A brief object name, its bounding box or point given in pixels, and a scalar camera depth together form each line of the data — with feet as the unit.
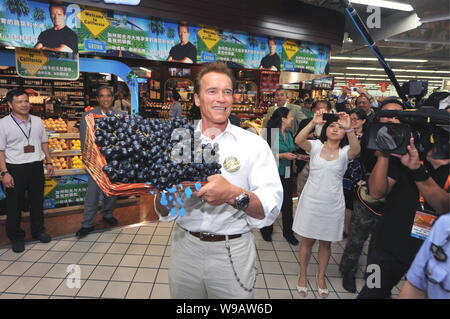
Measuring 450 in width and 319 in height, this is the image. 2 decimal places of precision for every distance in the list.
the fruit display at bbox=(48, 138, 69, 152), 14.23
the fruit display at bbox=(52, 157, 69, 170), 14.32
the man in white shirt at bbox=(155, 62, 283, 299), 4.95
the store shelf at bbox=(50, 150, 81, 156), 14.17
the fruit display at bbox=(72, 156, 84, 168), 14.99
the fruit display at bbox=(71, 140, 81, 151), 15.03
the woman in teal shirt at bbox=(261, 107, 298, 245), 12.19
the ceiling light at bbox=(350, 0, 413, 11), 14.96
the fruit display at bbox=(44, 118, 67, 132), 14.66
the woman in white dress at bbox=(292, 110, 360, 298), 8.73
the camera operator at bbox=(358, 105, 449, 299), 5.88
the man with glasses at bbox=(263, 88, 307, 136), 17.13
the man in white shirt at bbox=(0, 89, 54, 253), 10.97
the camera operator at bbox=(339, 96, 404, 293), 8.57
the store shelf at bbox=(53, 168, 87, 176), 14.18
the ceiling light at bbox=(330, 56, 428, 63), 38.39
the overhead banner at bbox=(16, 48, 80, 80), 13.51
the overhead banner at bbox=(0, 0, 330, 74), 12.98
